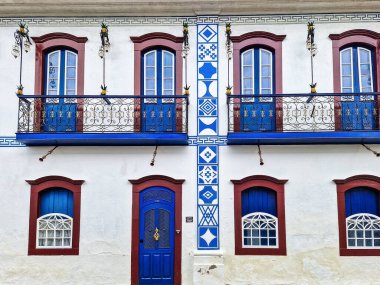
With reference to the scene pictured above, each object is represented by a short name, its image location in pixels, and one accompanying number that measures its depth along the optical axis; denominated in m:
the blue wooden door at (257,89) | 12.29
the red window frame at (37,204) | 12.09
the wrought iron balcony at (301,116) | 12.06
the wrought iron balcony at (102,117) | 12.22
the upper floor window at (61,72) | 12.84
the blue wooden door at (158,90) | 12.34
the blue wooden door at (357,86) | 12.17
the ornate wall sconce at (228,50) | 12.19
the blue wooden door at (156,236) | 12.03
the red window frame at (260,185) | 11.98
